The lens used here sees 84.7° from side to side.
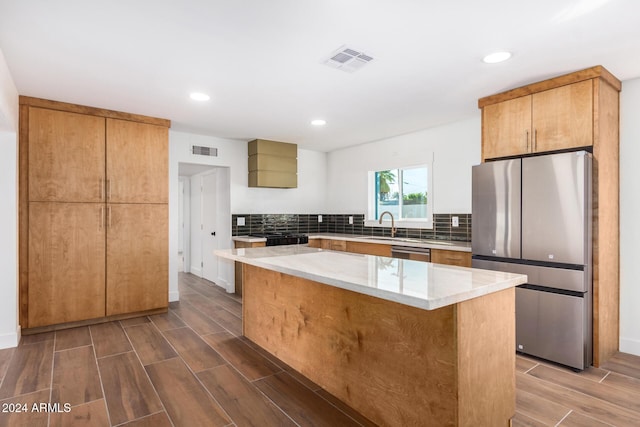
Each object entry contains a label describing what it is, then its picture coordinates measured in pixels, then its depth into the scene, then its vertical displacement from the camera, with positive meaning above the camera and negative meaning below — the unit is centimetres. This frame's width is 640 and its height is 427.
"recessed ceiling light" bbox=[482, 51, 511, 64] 251 +114
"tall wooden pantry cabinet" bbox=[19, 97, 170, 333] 353 -1
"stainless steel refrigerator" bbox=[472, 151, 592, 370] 270 -25
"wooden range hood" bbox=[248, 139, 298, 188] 536 +78
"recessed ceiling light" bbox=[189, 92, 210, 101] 338 +115
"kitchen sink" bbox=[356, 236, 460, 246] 406 -35
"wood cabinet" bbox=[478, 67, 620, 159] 276 +84
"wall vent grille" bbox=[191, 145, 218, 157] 505 +92
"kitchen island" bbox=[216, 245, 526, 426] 159 -67
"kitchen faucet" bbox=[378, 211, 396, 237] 505 -18
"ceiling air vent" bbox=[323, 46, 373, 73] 249 +115
